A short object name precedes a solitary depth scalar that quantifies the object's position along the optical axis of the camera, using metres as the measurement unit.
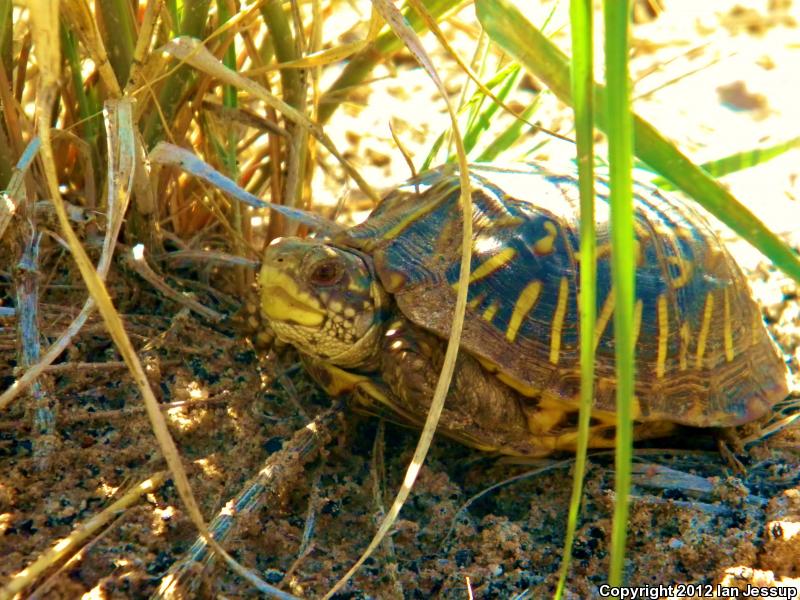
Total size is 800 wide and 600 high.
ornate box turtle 0.74
